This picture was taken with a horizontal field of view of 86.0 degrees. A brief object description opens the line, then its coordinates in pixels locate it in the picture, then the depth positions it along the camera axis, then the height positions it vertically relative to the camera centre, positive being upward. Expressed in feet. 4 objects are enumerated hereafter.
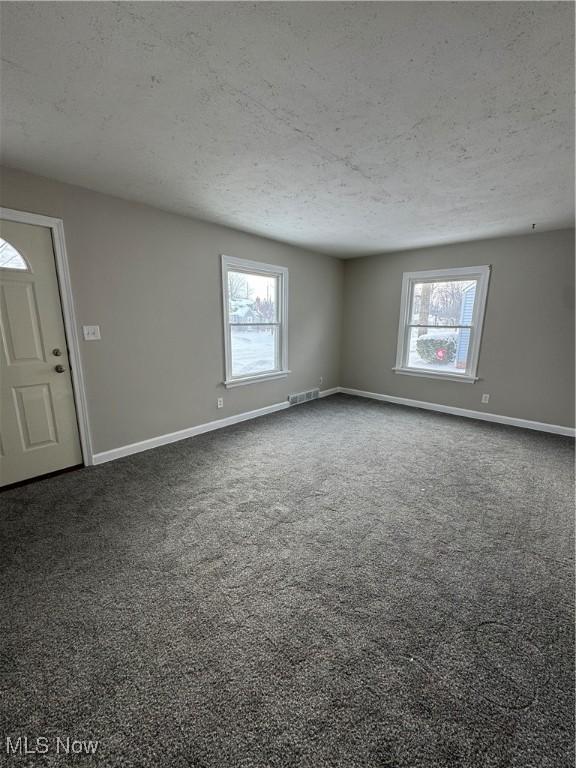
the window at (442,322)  14.01 -0.01
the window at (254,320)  12.88 +0.09
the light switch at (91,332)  9.16 -0.29
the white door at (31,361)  7.86 -1.02
